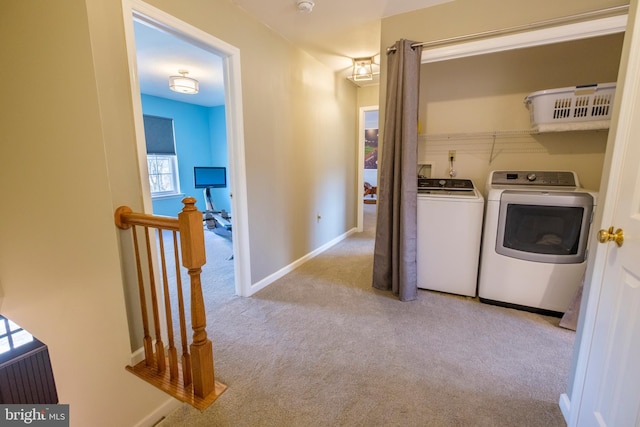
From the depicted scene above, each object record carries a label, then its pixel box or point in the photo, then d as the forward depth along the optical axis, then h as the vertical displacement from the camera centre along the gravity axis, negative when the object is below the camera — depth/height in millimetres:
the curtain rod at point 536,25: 1804 +984
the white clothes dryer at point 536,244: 2051 -579
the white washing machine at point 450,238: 2350 -598
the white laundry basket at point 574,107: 2111 +462
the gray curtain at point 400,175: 2250 -62
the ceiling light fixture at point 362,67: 3395 +1211
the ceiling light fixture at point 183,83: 3557 +1058
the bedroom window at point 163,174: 5168 -118
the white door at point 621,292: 927 -445
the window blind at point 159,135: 4922 +580
